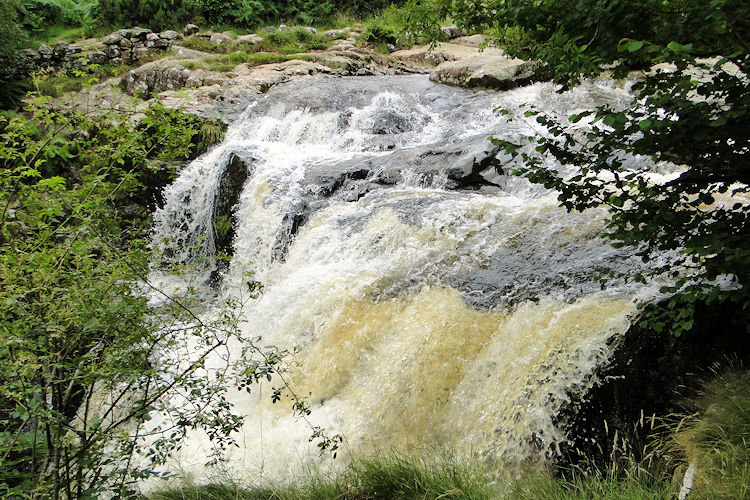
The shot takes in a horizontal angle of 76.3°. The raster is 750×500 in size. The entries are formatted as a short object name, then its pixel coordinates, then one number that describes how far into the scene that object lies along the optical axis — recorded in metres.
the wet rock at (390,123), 10.02
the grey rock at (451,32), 16.90
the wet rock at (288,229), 7.11
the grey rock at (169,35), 16.07
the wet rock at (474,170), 6.84
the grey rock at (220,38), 16.45
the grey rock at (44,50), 15.34
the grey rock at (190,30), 17.12
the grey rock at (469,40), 16.31
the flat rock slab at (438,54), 15.59
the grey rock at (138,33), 16.00
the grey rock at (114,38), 15.60
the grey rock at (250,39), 16.62
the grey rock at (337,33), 17.69
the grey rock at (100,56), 15.02
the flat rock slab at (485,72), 10.66
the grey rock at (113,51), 15.42
